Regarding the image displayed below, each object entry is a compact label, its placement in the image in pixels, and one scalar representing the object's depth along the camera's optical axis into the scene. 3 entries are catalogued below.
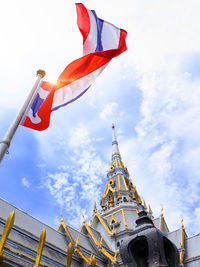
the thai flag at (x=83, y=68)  5.98
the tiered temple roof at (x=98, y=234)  18.09
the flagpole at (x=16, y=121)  4.58
